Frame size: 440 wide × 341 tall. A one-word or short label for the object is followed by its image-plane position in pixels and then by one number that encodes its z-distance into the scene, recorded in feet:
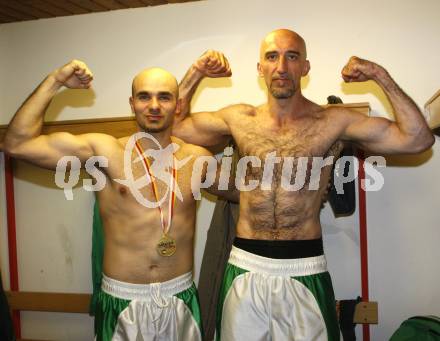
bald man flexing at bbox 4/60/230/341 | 6.66
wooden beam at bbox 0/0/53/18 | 9.99
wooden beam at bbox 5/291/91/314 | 10.50
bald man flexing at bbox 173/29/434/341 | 6.67
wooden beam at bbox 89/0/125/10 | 10.03
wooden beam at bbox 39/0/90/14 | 10.01
